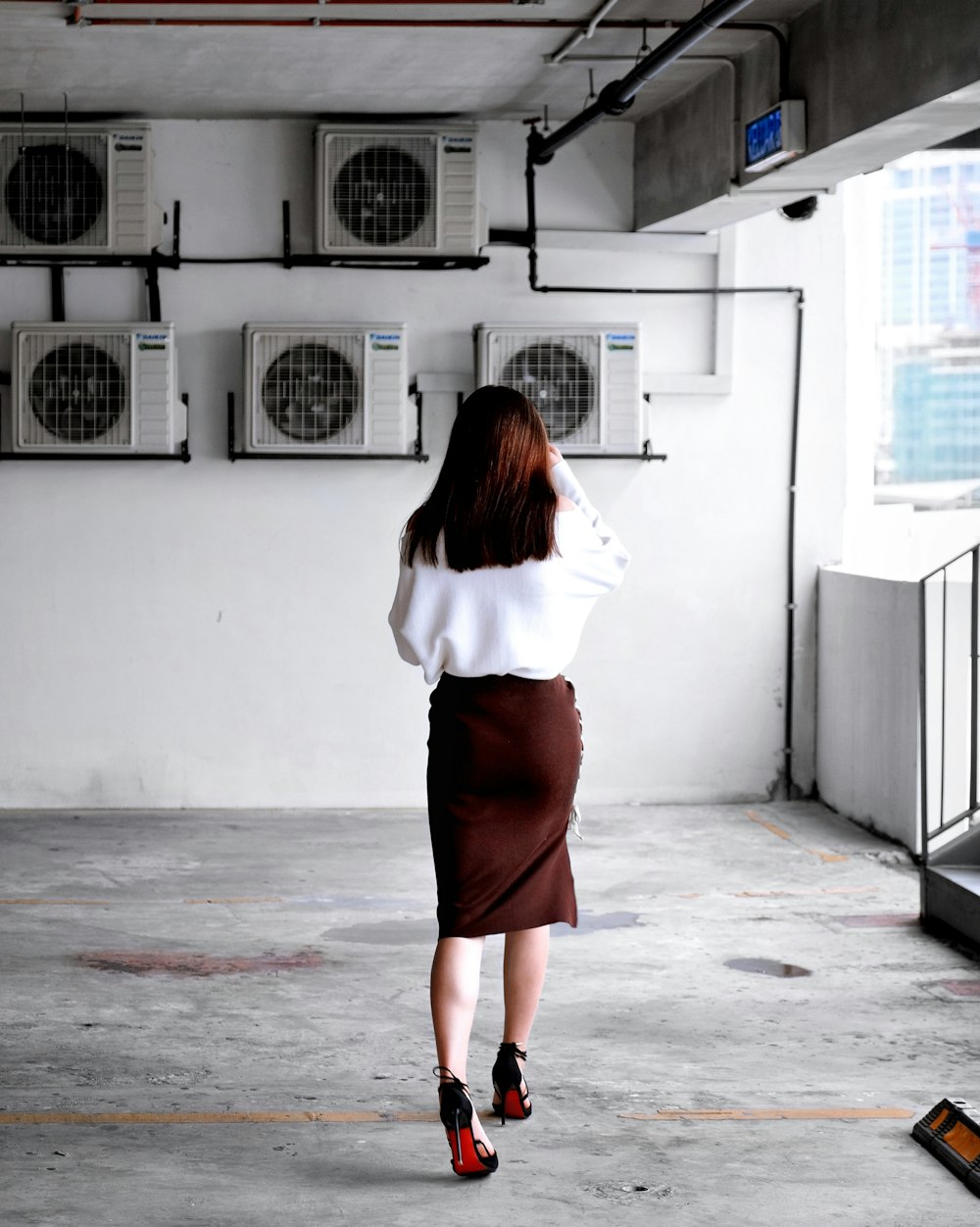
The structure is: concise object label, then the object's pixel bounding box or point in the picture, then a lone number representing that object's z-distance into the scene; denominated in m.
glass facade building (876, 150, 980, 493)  32.84
